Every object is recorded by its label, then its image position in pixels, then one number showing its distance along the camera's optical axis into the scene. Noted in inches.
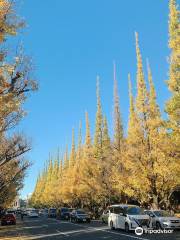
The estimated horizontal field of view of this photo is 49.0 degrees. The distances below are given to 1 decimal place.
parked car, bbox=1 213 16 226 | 931.4
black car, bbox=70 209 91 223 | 875.7
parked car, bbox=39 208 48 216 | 1806.3
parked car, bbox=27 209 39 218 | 1497.1
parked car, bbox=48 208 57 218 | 1416.9
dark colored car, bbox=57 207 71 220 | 1133.9
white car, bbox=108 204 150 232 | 493.0
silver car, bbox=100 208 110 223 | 770.2
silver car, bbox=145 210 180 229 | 495.6
